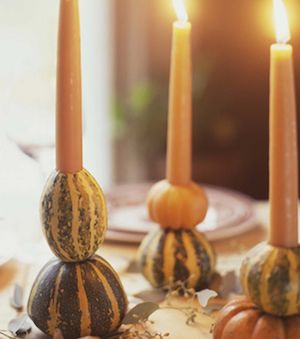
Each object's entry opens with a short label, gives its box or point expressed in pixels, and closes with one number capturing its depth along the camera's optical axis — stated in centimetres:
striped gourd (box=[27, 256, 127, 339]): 88
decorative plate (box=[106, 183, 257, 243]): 126
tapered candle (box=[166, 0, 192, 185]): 101
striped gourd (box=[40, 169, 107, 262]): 86
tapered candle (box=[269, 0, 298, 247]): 82
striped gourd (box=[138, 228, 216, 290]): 104
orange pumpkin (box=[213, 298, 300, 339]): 83
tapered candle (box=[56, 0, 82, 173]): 85
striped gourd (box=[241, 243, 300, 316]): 82
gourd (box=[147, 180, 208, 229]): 103
